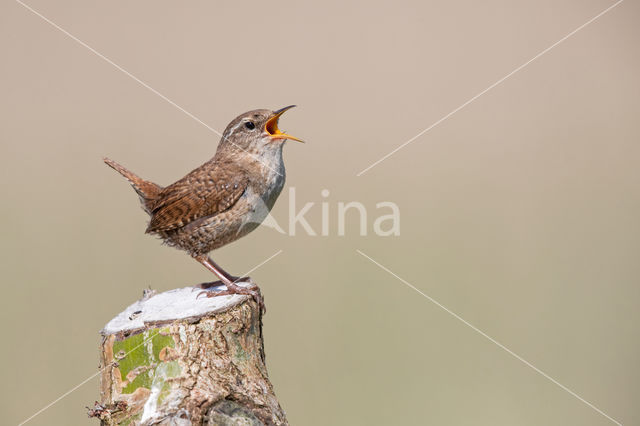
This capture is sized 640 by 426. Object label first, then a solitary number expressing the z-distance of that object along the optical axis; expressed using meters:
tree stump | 6.87
